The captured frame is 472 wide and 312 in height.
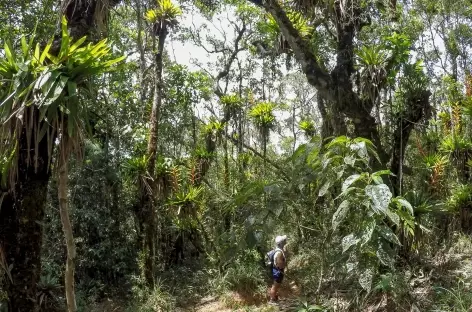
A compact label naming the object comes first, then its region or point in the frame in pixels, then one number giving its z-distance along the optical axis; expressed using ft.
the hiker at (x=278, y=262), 25.59
